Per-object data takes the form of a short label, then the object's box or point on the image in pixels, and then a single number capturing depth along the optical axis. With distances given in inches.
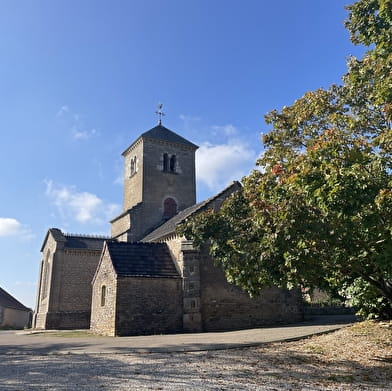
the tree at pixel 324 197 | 321.1
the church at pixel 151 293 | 736.3
